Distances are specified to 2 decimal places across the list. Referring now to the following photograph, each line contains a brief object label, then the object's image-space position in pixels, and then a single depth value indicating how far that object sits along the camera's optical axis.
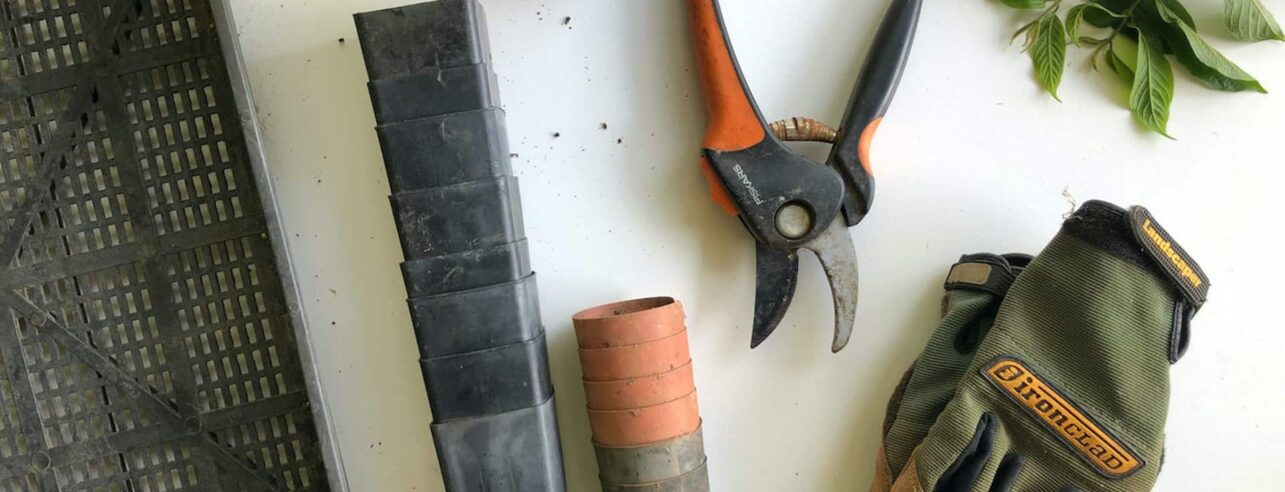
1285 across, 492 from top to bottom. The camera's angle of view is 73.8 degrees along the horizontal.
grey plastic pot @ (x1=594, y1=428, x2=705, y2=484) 0.75
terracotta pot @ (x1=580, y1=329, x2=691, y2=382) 0.75
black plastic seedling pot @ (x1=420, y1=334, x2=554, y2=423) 0.76
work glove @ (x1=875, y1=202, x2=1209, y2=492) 0.74
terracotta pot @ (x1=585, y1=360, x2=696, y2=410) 0.75
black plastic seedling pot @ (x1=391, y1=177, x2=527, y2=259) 0.75
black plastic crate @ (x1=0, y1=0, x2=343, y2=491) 0.78
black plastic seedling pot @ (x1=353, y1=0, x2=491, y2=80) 0.73
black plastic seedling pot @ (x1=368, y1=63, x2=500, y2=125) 0.74
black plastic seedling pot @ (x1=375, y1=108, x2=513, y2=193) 0.74
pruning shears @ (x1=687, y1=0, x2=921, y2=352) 0.77
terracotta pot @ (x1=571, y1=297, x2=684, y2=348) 0.74
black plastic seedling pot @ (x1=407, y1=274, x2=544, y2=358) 0.75
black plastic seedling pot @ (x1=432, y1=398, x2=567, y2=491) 0.76
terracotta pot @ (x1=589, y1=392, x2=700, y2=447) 0.75
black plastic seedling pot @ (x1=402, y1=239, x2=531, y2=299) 0.75
